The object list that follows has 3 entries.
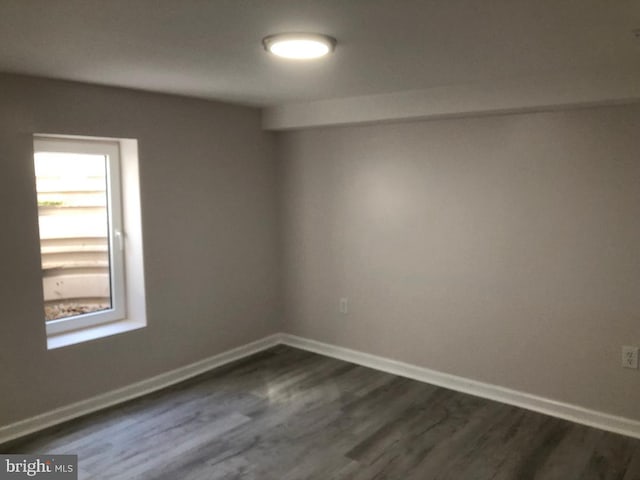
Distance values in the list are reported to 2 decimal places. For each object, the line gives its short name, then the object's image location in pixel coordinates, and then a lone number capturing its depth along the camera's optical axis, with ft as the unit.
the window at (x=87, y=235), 11.21
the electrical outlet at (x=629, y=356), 10.05
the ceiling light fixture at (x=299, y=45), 7.11
